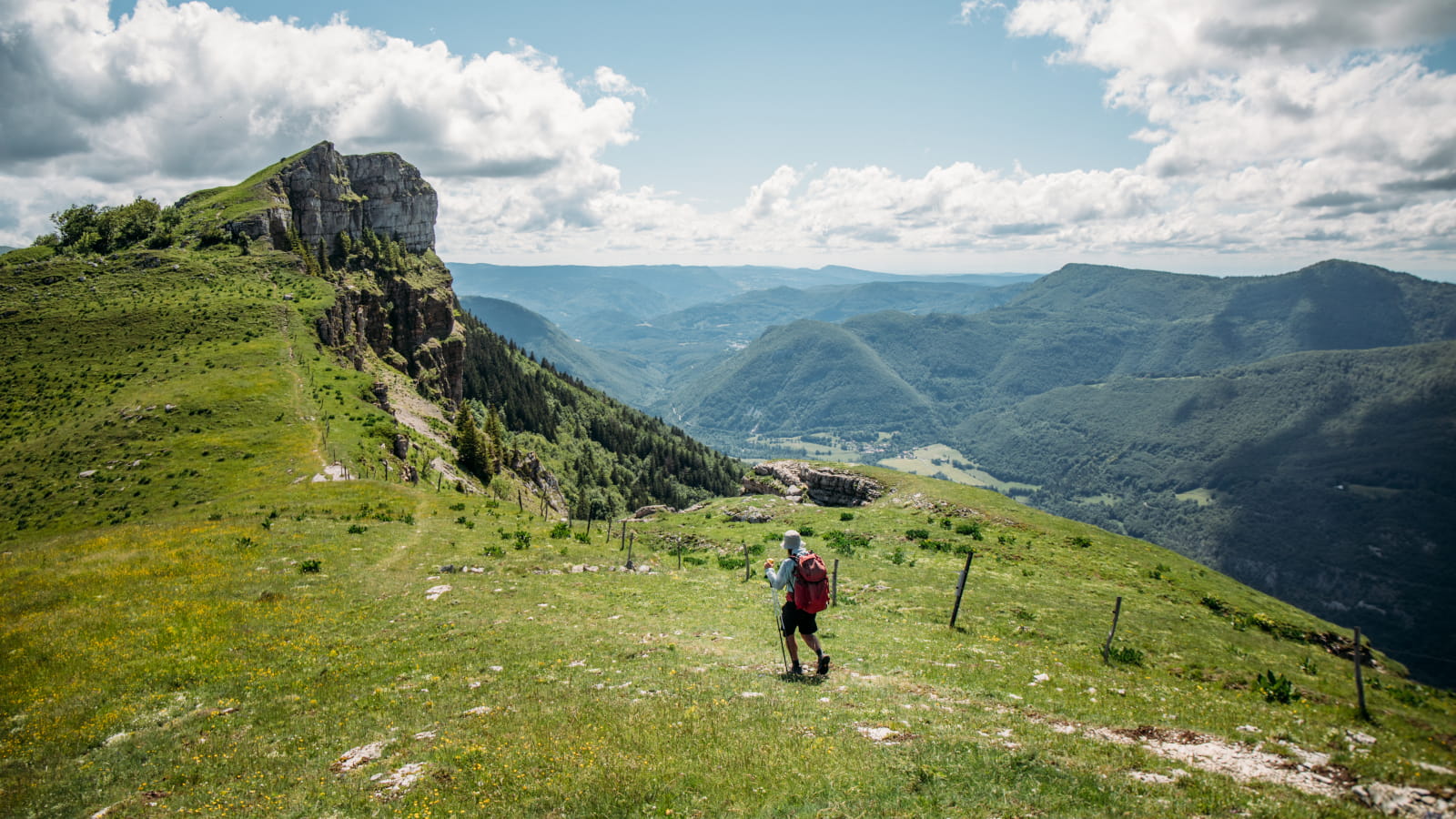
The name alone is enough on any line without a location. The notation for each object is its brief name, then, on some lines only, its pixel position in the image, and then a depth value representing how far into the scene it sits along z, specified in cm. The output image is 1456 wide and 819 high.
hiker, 1435
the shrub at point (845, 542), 3386
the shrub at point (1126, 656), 1748
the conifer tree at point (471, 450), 6500
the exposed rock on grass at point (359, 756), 1091
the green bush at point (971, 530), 3650
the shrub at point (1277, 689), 1322
